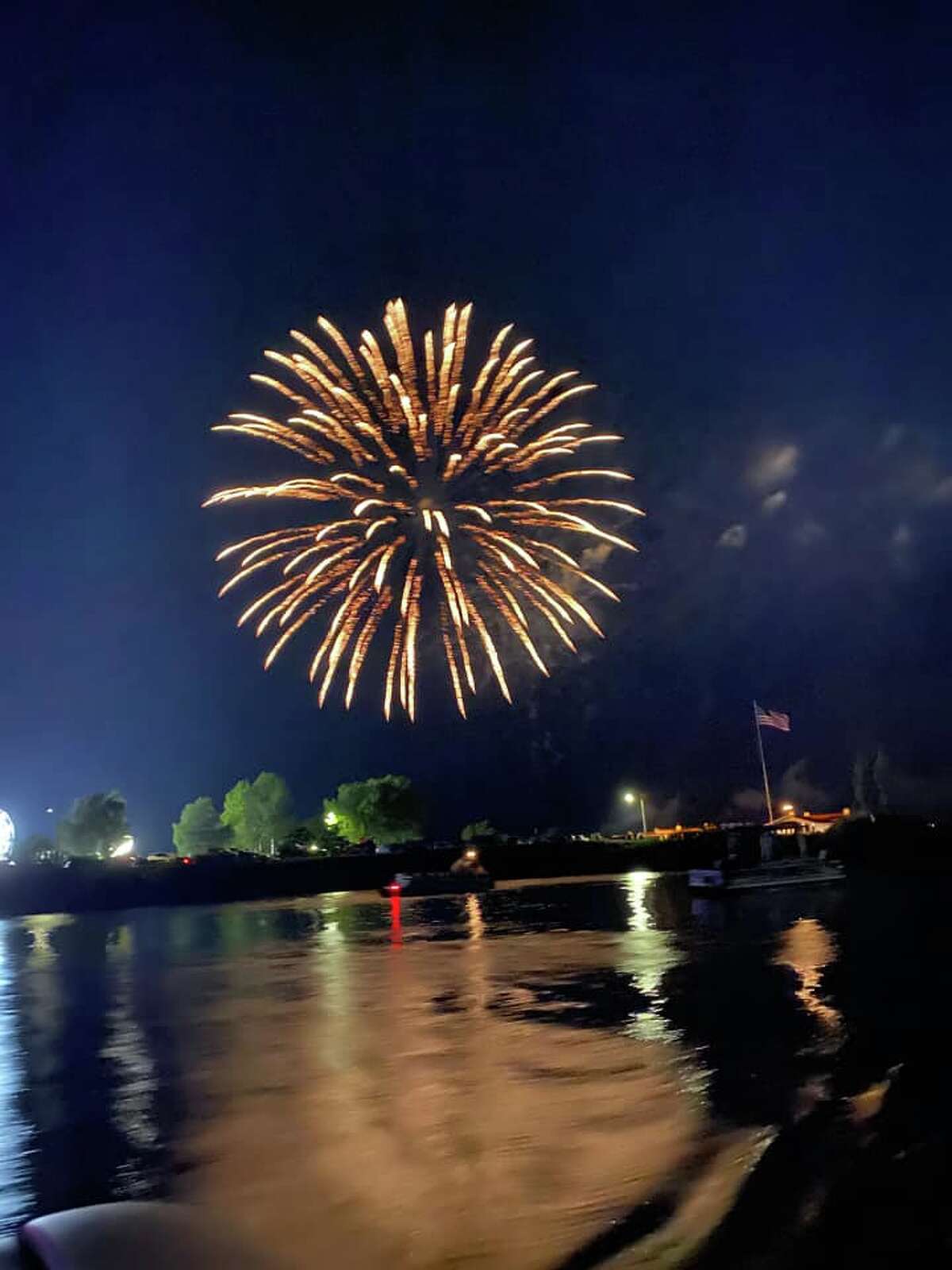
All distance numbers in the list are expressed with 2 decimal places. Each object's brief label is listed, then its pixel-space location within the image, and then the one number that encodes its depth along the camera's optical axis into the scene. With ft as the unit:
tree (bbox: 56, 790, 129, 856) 471.21
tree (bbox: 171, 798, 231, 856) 529.86
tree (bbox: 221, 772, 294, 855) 495.41
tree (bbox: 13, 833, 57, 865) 469.57
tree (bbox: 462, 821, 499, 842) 471.33
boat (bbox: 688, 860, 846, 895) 183.21
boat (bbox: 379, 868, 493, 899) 243.19
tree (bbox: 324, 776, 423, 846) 465.06
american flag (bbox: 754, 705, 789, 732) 208.85
